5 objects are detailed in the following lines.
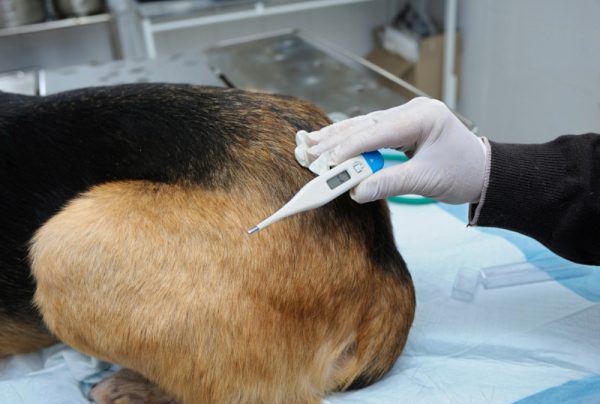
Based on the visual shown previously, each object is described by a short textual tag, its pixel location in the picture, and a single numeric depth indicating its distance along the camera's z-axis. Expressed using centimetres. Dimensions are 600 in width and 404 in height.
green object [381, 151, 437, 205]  173
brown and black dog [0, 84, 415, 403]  99
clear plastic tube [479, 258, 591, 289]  142
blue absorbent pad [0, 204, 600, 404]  112
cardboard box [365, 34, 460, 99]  331
